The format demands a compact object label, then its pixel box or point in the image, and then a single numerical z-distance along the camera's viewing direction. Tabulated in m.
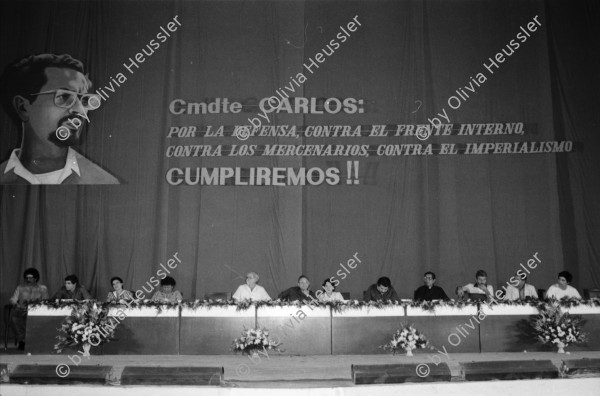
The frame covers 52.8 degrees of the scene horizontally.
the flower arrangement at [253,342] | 6.54
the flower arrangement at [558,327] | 6.70
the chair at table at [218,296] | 8.01
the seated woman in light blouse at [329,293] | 7.73
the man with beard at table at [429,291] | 8.27
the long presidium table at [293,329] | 6.84
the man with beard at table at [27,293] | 7.96
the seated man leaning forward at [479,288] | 8.16
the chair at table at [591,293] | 8.33
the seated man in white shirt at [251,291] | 7.83
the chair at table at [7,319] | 7.85
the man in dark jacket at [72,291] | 8.05
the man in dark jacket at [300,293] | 7.68
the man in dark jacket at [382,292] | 7.75
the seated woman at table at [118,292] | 7.60
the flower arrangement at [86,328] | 6.57
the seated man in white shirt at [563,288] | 8.00
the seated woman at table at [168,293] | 7.68
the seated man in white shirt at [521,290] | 8.35
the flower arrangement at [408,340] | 6.62
